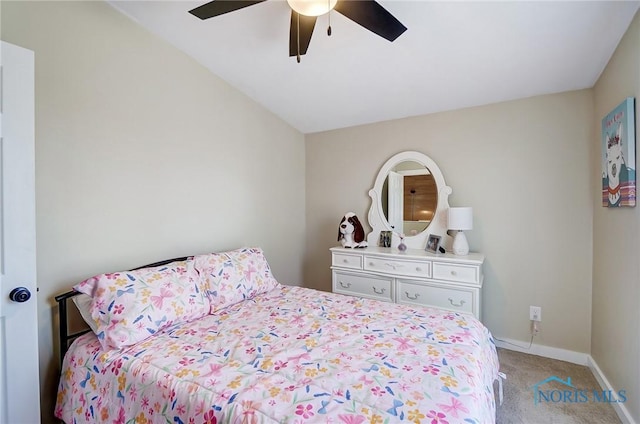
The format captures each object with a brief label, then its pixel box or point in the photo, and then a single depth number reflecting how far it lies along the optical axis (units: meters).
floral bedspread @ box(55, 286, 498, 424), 1.04
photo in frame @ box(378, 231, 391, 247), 3.18
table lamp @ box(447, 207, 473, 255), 2.58
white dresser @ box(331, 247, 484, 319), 2.44
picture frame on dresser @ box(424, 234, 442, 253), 2.85
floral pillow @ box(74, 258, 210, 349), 1.51
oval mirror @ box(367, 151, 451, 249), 2.93
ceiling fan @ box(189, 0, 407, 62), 1.43
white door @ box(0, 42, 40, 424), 1.29
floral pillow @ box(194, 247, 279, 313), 2.04
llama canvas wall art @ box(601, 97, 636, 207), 1.64
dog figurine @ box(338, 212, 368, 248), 3.10
